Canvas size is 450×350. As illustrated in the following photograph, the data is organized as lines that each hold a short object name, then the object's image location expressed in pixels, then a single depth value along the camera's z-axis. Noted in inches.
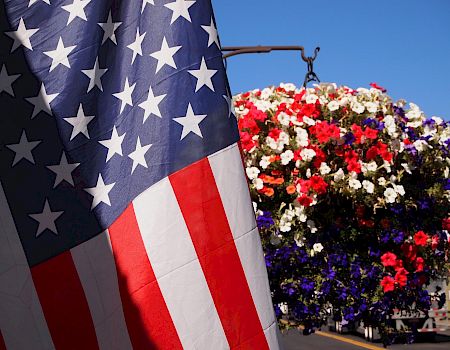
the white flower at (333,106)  190.5
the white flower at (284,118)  189.2
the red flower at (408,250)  188.4
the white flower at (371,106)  191.9
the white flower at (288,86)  206.8
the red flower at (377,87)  203.3
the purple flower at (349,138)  187.9
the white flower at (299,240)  180.2
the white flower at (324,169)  183.5
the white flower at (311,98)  193.5
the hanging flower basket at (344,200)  180.7
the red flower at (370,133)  187.1
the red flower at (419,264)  192.0
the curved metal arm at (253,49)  319.3
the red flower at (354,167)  184.1
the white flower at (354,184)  179.8
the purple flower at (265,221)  179.0
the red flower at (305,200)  177.8
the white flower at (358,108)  191.0
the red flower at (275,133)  187.9
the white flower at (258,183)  181.8
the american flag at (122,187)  66.1
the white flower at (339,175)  180.2
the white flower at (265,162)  185.6
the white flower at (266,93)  203.9
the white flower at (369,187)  180.9
